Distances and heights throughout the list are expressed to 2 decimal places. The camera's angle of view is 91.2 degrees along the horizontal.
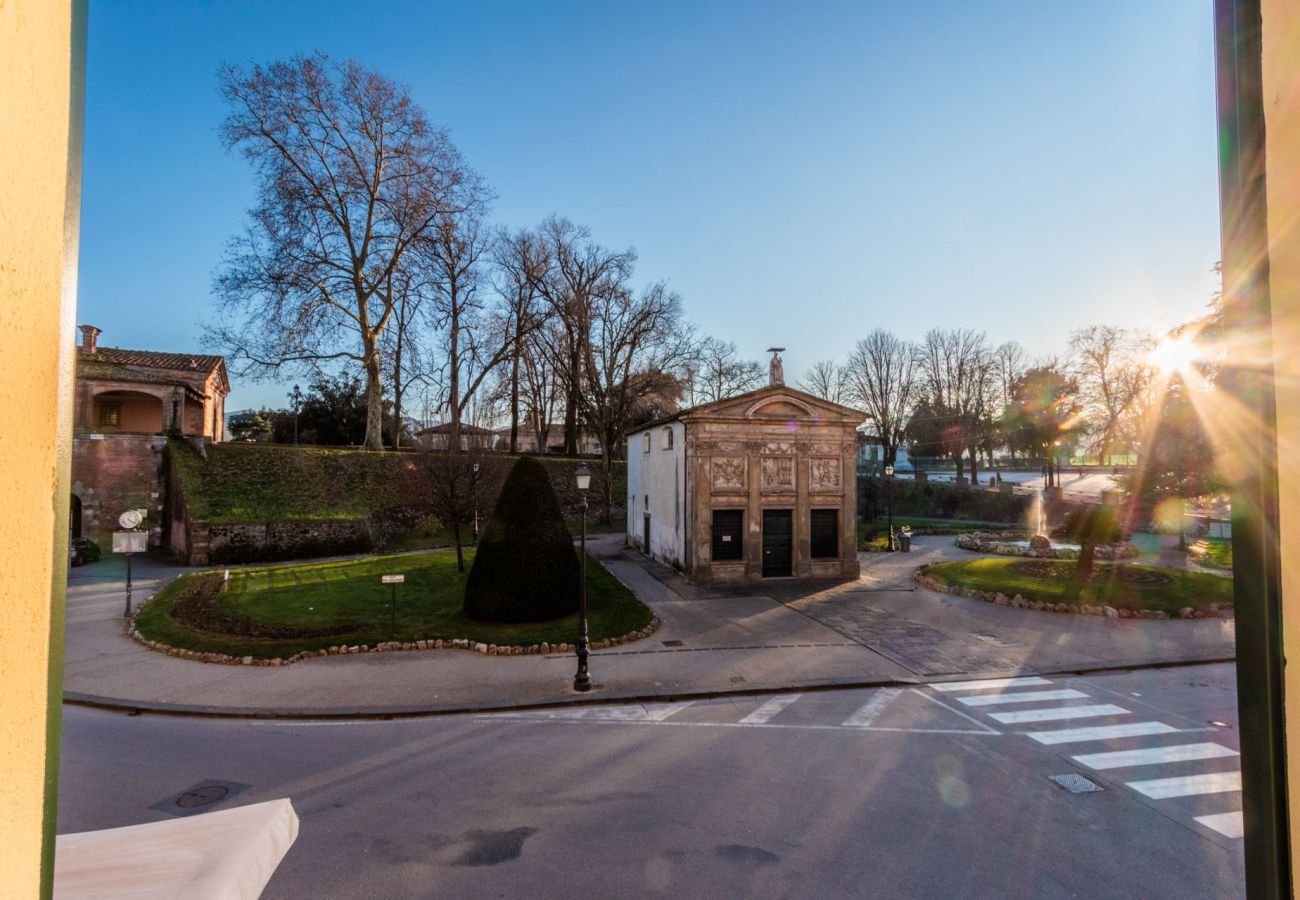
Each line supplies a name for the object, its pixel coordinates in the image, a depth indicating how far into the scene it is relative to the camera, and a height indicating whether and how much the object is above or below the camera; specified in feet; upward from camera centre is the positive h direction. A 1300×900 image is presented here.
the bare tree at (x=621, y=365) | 127.95 +22.94
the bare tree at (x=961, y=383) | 173.47 +25.43
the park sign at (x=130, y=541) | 51.06 -4.99
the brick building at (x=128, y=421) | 90.22 +10.12
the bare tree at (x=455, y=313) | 110.32 +30.68
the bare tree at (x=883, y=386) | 169.37 +24.27
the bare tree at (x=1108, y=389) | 84.53 +14.33
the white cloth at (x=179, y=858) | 9.07 -5.99
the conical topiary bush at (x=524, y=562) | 52.19 -7.07
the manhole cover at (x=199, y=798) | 25.11 -13.00
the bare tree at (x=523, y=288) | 125.39 +38.37
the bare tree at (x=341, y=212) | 94.17 +42.34
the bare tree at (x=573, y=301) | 126.00 +35.06
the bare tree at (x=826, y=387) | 174.81 +24.77
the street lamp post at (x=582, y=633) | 38.88 -9.71
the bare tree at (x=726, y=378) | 172.14 +26.92
